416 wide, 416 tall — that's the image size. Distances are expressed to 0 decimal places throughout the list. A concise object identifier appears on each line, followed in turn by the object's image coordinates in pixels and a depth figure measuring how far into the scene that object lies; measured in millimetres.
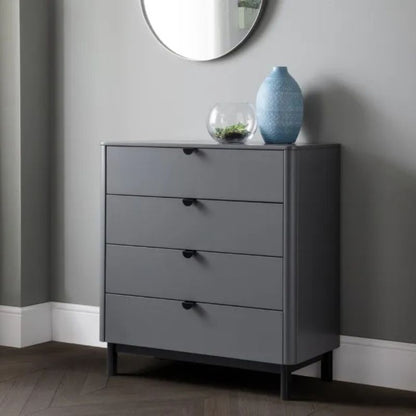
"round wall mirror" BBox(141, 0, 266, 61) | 5094
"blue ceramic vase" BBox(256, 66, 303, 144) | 4723
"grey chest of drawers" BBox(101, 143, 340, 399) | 4543
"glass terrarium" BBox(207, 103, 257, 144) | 4781
